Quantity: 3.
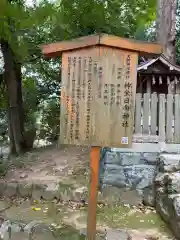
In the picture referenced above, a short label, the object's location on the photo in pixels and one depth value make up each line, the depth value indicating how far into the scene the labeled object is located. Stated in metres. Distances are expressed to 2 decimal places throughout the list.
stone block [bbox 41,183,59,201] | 4.26
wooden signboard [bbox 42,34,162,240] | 2.42
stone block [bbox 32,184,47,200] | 4.31
